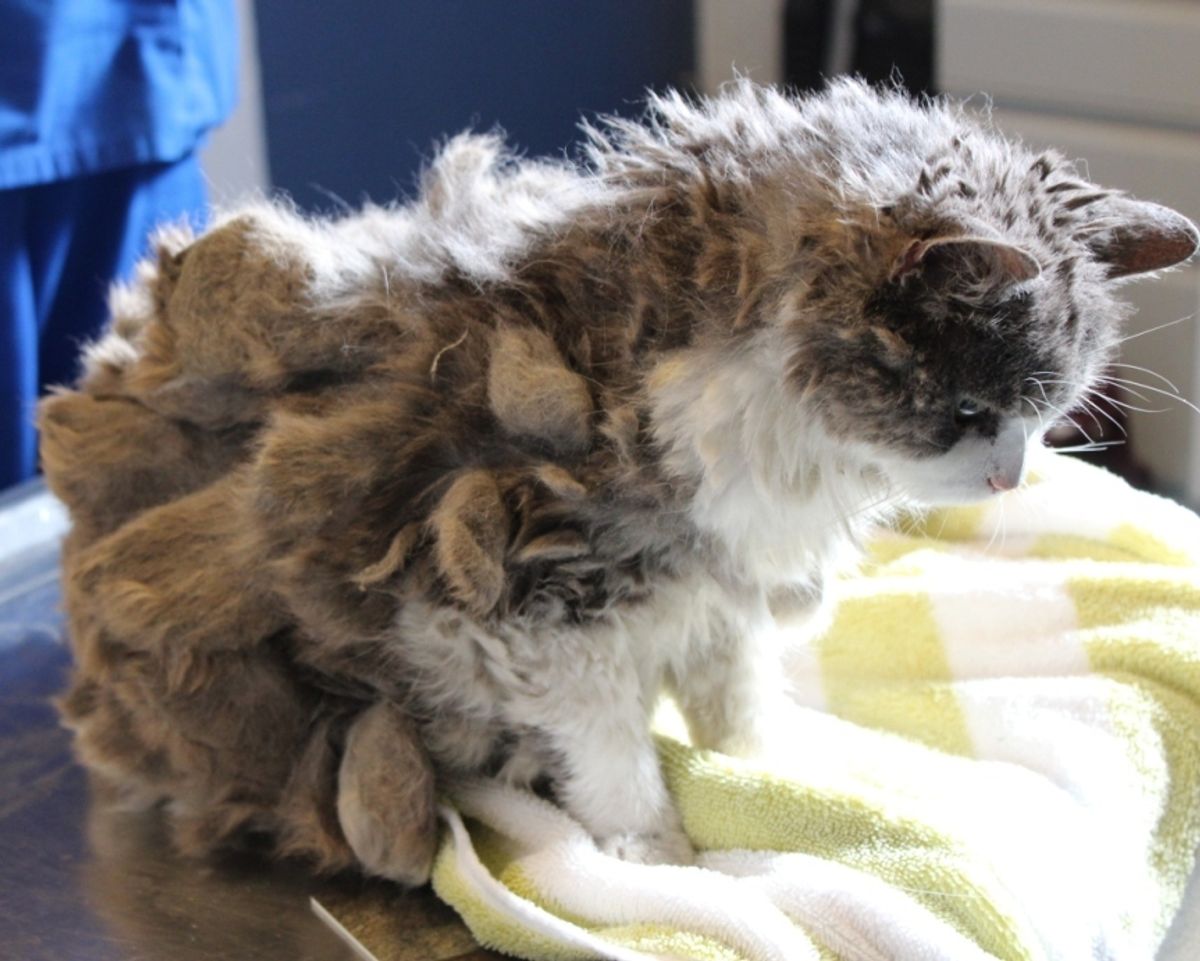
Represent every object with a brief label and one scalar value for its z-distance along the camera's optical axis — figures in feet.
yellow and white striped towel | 4.12
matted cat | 4.05
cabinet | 6.12
